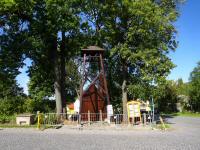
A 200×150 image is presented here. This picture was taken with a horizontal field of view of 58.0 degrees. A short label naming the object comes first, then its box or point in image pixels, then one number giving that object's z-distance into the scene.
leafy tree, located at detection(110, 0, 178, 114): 16.74
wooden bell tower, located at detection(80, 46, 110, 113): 17.03
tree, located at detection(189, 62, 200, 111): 35.36
